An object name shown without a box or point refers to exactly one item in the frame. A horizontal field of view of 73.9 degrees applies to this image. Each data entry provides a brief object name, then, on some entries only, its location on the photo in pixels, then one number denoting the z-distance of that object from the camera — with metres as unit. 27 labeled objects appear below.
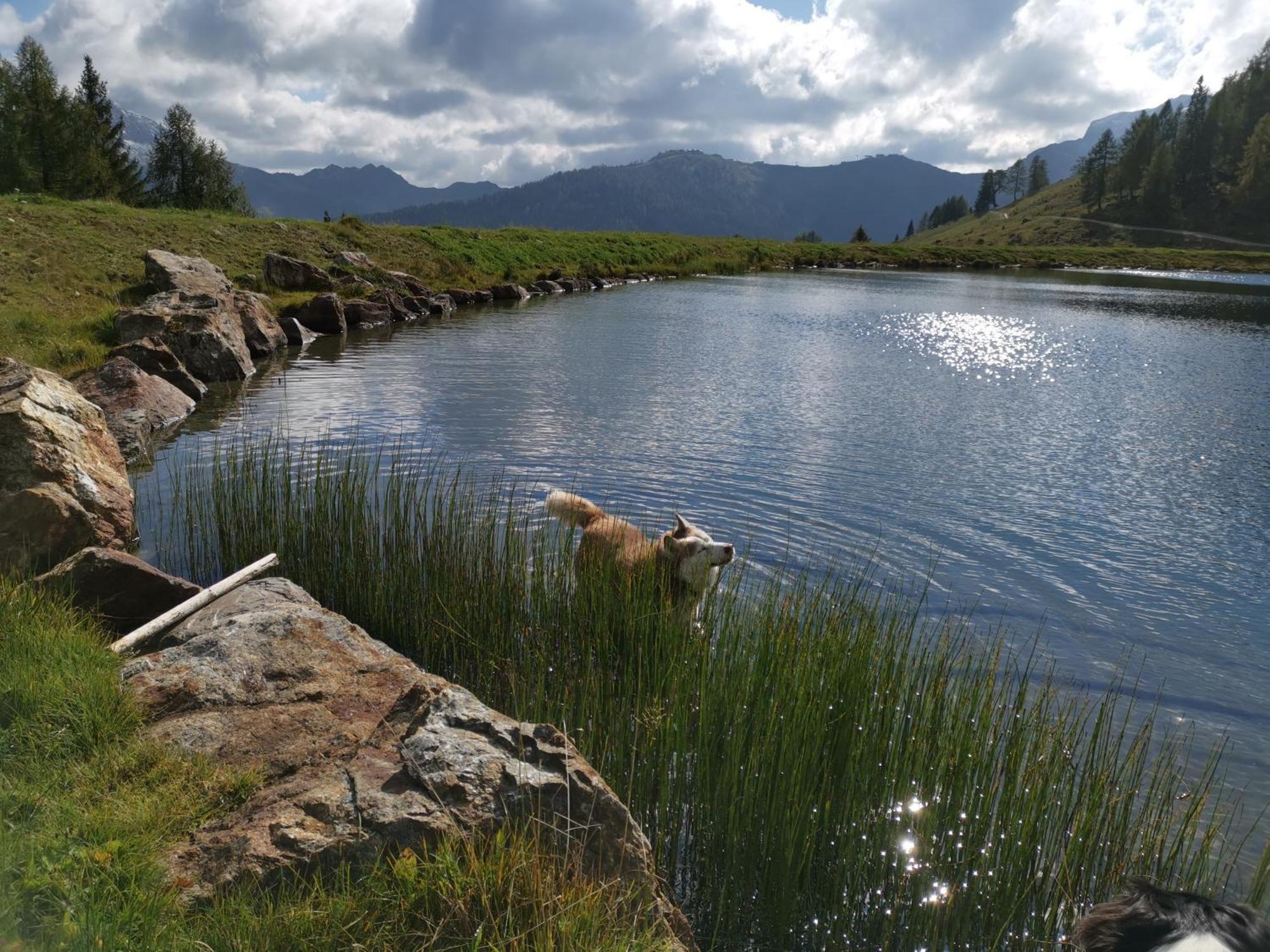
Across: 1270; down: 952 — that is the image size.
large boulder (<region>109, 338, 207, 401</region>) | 17.58
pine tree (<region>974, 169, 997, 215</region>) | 183.12
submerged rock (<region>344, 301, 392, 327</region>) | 30.20
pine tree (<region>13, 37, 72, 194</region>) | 62.66
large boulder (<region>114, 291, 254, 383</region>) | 19.70
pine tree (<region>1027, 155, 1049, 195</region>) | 197.38
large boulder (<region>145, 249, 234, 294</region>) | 24.16
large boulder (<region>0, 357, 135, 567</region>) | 7.97
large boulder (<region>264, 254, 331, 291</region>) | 31.56
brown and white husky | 6.82
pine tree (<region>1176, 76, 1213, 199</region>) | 138.12
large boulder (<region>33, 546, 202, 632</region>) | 6.79
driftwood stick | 6.20
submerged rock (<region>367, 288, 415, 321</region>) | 32.25
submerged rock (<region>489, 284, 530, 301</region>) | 40.84
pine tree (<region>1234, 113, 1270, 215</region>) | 122.69
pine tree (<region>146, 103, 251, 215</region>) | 79.75
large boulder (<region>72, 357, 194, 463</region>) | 13.40
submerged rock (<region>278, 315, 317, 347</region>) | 26.45
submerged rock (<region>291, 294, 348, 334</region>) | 28.31
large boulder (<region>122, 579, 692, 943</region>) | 3.67
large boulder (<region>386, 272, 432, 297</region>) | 36.06
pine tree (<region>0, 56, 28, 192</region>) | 62.94
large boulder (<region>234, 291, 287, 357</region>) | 23.86
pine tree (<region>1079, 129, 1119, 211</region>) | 143.62
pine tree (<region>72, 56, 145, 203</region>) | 64.88
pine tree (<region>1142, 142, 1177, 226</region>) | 132.25
